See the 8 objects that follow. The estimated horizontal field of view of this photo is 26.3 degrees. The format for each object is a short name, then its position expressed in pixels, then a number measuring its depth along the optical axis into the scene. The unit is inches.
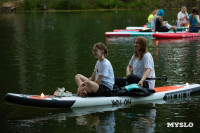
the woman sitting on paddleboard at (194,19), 856.9
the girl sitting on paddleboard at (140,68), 386.6
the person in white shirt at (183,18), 957.1
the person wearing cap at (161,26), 887.2
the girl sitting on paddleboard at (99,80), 363.9
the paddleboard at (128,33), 927.8
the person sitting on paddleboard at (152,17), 910.4
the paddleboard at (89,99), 356.2
